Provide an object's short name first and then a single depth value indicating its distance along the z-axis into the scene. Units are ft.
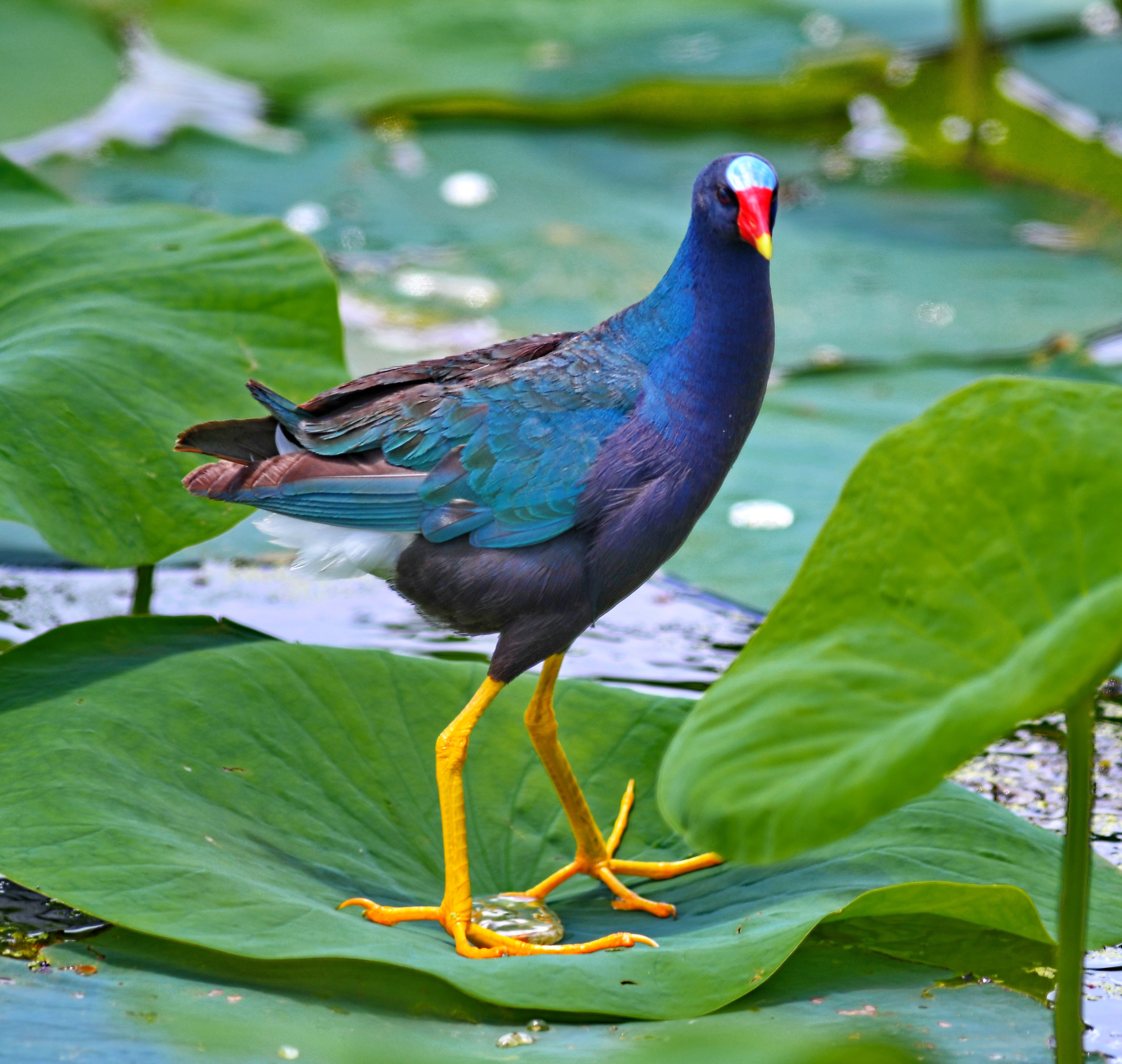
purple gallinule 28.54
